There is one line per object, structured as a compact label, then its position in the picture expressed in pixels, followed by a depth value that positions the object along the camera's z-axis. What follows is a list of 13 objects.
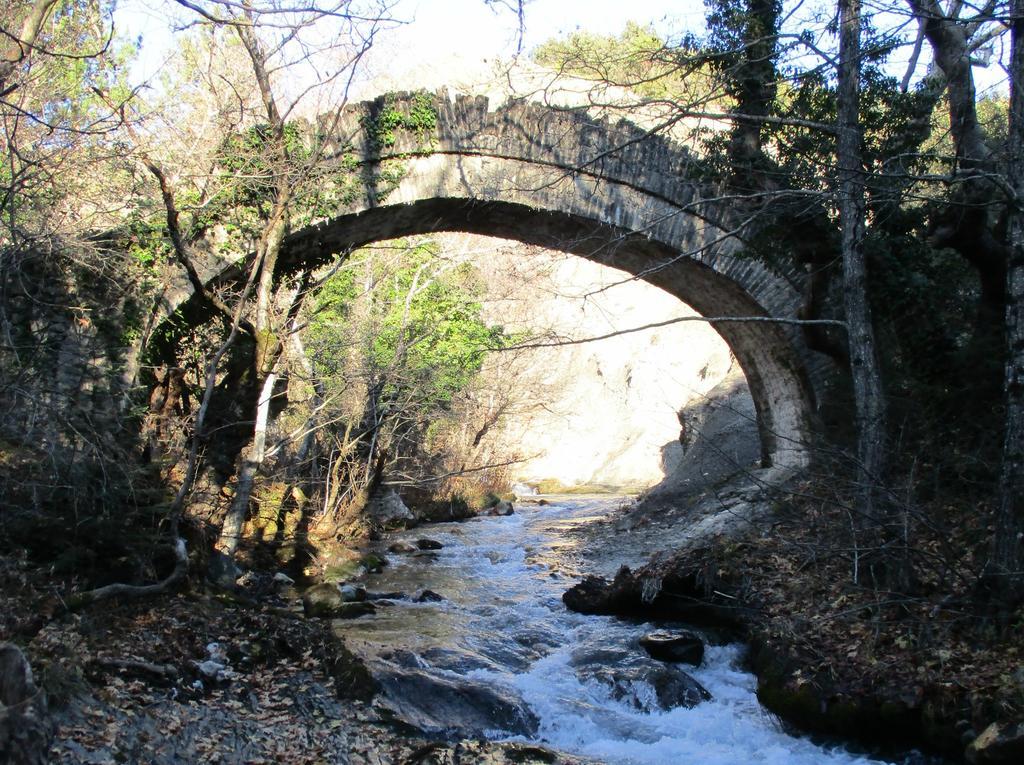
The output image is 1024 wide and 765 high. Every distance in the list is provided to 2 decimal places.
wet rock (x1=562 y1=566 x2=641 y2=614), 9.12
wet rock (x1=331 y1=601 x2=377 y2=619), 8.77
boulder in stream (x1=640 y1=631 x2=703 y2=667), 7.65
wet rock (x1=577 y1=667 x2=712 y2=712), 6.80
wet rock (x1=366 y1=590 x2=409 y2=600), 10.00
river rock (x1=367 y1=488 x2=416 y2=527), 16.28
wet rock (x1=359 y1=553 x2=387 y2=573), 12.02
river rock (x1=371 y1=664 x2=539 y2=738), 6.09
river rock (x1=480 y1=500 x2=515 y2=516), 19.94
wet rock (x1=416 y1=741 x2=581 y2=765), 5.39
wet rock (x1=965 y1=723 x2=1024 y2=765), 4.79
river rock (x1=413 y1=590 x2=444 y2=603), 10.00
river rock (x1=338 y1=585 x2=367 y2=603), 9.62
